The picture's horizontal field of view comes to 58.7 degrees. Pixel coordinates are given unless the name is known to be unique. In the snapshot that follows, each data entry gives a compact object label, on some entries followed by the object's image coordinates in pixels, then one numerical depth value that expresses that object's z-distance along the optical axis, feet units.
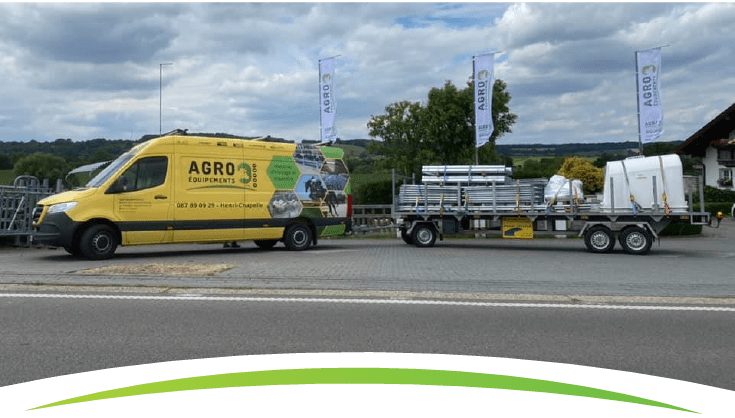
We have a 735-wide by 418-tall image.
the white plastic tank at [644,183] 54.24
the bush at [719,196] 127.34
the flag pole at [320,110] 89.04
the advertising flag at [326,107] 88.48
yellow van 46.65
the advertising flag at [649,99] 80.43
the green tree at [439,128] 139.74
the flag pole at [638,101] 80.84
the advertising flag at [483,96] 86.89
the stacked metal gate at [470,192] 59.64
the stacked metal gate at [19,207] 55.67
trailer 54.70
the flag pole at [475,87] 86.75
